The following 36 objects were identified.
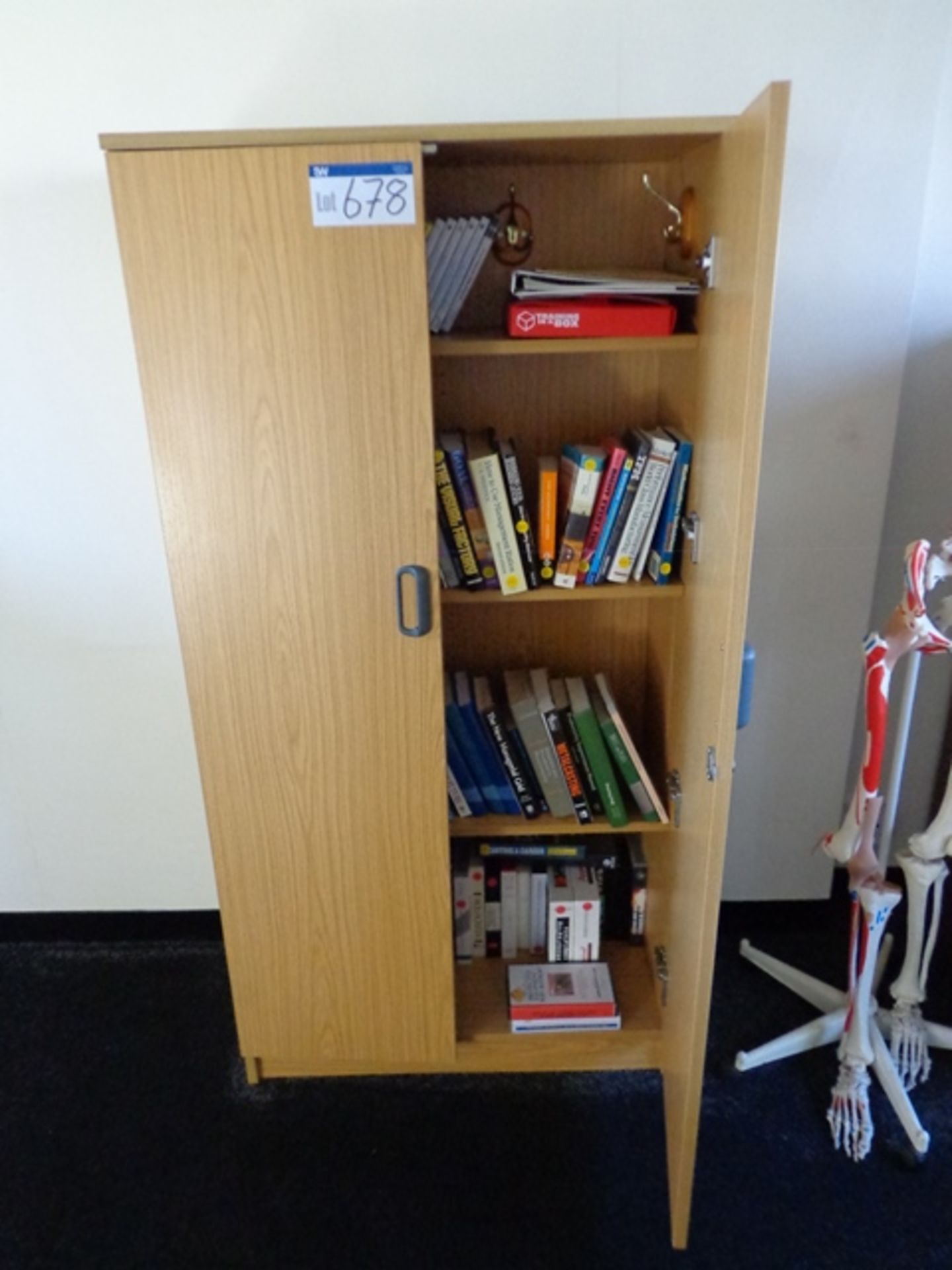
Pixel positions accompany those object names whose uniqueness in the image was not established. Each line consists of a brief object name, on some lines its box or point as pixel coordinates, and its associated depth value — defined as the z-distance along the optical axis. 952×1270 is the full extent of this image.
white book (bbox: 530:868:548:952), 1.93
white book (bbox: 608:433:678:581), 1.46
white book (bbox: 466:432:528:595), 1.47
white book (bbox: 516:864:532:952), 1.92
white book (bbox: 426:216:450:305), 1.38
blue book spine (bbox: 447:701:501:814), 1.68
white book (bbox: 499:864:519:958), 1.92
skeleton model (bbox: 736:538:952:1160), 1.52
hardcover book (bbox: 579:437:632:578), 1.47
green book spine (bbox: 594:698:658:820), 1.70
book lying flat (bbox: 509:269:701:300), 1.37
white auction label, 1.22
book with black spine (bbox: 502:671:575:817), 1.69
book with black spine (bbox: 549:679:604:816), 1.72
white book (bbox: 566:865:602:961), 1.89
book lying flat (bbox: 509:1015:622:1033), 1.82
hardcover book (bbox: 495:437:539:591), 1.48
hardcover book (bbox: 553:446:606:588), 1.48
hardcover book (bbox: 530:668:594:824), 1.69
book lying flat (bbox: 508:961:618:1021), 1.82
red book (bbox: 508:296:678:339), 1.38
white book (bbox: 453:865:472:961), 1.90
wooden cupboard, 1.23
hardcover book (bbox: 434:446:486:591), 1.46
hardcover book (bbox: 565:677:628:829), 1.70
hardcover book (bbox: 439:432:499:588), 1.46
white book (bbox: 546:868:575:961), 1.89
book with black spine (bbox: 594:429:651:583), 1.47
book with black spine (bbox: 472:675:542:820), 1.70
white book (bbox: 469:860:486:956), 1.91
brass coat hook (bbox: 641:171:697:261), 1.46
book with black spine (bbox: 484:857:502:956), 1.93
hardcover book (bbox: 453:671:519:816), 1.69
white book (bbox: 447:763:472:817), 1.71
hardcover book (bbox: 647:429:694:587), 1.47
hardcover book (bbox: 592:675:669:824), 1.69
